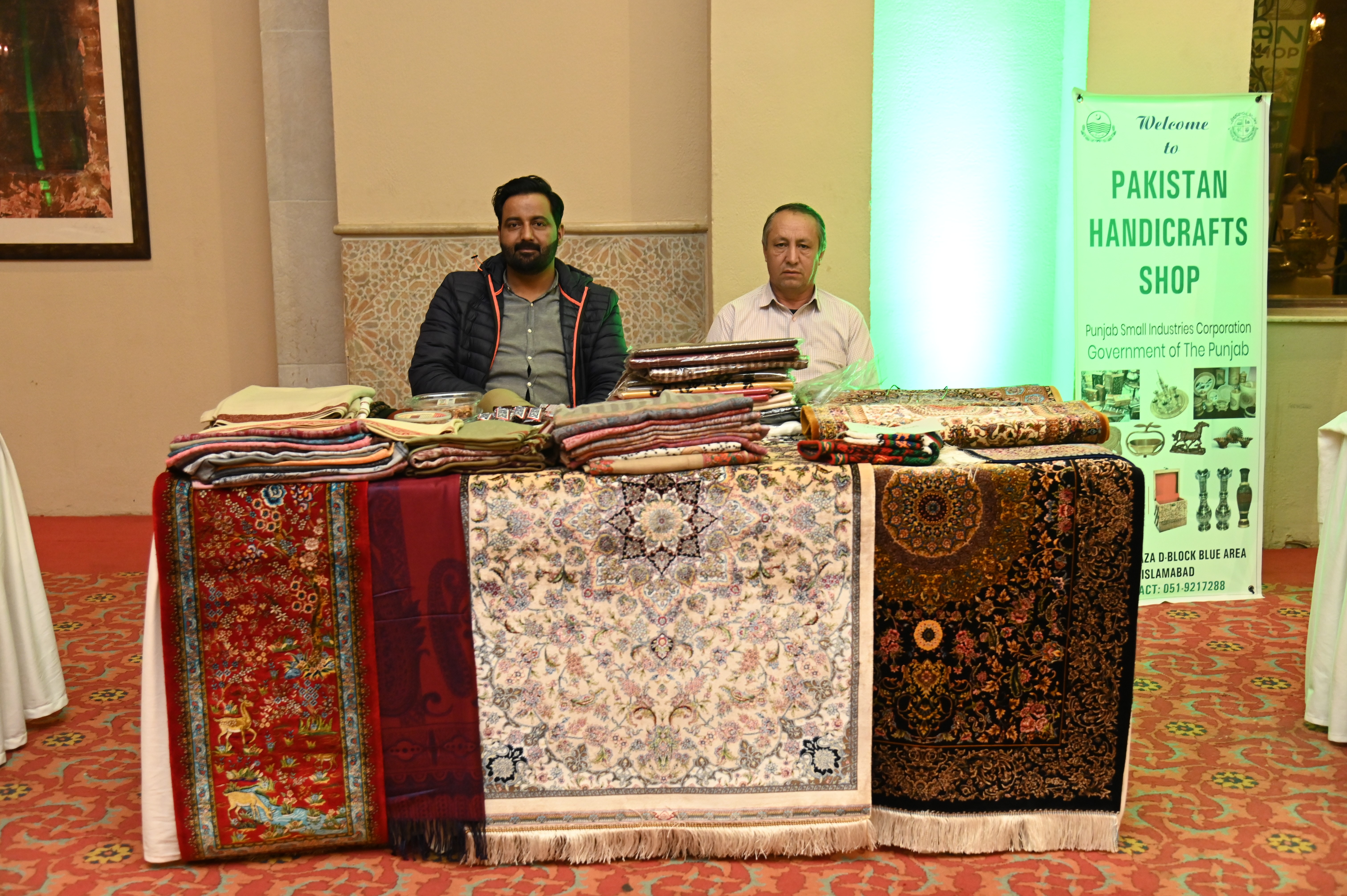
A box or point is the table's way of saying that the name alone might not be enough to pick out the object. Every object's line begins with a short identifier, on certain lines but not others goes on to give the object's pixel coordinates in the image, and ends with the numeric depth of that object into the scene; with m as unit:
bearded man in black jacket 3.80
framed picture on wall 5.38
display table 2.27
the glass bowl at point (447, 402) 2.91
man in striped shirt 4.04
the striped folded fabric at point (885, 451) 2.34
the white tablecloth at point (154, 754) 2.28
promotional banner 4.33
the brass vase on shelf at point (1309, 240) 5.11
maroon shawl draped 2.28
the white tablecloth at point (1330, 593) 2.95
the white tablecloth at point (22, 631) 2.96
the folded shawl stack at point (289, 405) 2.41
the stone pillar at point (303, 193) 5.26
